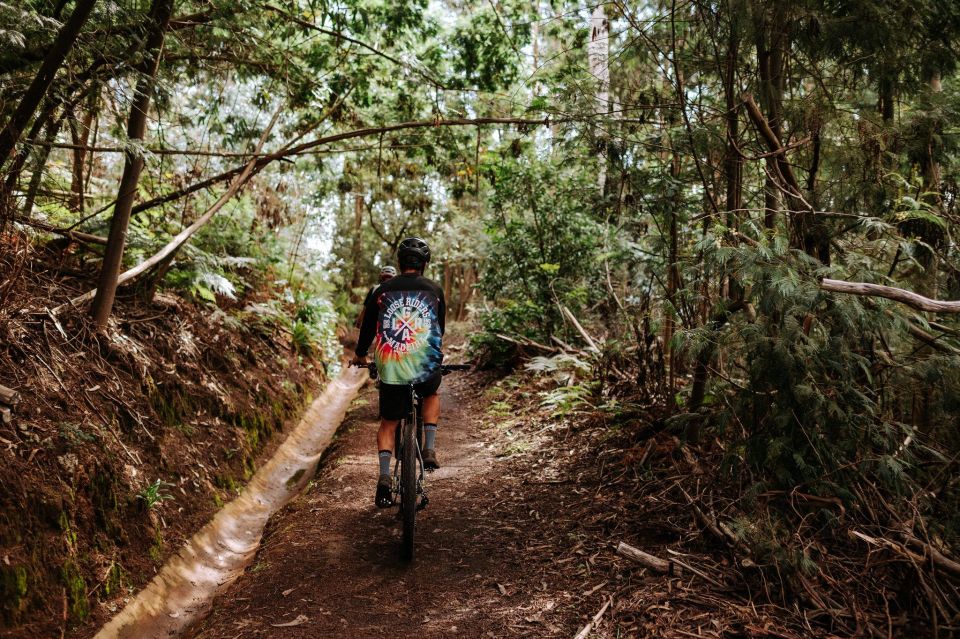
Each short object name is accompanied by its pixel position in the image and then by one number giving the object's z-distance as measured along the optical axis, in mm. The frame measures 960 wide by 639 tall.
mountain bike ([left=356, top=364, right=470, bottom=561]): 4406
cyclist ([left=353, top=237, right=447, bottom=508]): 4762
